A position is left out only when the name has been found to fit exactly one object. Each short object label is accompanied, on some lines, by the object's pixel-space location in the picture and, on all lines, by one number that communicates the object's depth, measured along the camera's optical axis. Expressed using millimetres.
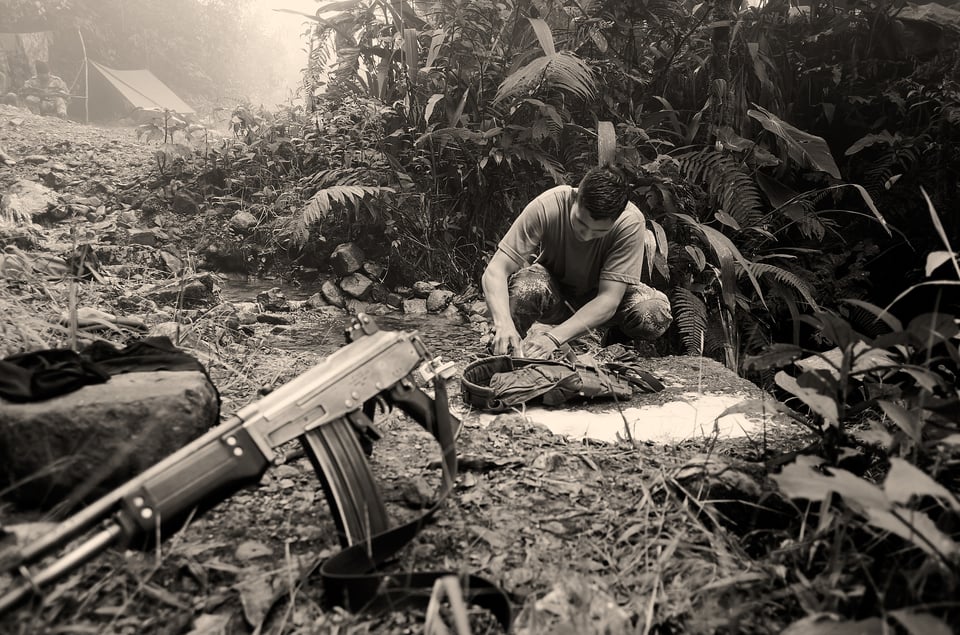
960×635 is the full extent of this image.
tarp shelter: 10266
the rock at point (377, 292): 4543
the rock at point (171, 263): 4355
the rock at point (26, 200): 4574
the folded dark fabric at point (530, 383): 2553
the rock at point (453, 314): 4285
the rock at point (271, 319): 3828
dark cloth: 1562
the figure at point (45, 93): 9586
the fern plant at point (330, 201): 4184
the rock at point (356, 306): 4332
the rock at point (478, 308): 4276
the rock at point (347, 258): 4621
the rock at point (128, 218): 4890
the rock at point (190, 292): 3631
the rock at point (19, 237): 4000
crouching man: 2867
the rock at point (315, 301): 4316
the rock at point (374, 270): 4672
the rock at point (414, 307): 4409
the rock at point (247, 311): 3581
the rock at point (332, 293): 4398
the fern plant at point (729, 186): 4055
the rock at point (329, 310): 4219
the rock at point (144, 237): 4570
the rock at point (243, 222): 4883
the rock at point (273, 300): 4117
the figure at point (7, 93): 9295
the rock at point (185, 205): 5219
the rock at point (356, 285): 4474
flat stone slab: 2369
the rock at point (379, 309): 4388
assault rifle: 1198
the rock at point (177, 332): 2742
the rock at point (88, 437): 1515
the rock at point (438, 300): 4406
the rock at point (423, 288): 4555
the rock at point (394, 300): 4535
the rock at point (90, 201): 5223
